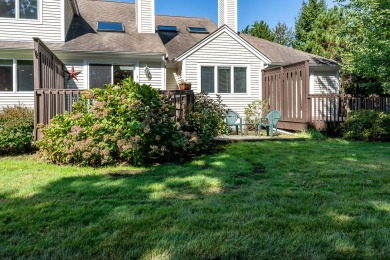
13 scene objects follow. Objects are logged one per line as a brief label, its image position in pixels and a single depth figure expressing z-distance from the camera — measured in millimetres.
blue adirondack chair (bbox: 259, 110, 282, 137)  10473
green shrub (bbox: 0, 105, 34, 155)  7286
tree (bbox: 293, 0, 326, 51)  27906
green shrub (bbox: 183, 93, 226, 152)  6992
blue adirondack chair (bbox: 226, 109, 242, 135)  10722
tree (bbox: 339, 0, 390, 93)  10945
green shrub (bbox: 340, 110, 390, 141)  9227
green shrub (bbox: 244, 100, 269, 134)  12547
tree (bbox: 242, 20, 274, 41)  26875
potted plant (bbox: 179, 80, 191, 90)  11109
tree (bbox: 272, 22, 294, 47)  35719
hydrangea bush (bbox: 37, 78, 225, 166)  5703
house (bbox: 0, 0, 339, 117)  11062
